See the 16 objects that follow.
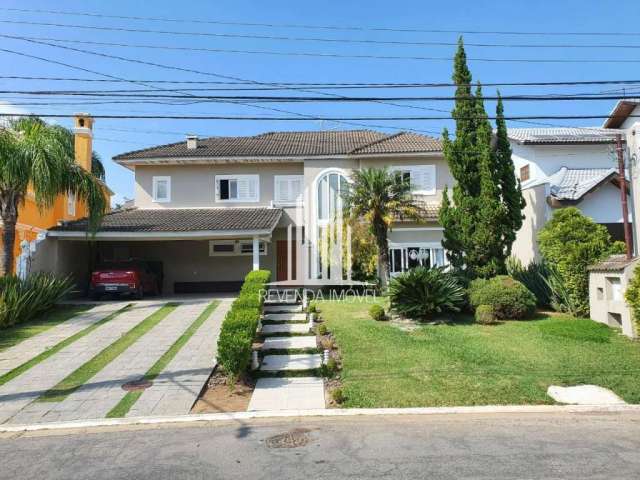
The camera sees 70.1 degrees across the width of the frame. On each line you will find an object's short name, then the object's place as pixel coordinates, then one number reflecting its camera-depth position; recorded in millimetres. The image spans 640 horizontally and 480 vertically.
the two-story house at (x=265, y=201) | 19266
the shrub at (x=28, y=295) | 12100
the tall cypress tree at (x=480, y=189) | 13570
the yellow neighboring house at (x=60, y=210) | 17453
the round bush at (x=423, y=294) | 11984
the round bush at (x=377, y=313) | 12281
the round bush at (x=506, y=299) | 12047
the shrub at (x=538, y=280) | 13461
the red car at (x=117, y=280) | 16172
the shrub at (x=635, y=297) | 9560
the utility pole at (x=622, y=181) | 12363
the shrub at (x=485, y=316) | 11664
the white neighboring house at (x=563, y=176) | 15719
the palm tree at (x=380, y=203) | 15445
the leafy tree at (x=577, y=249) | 12000
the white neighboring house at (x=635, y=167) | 11039
